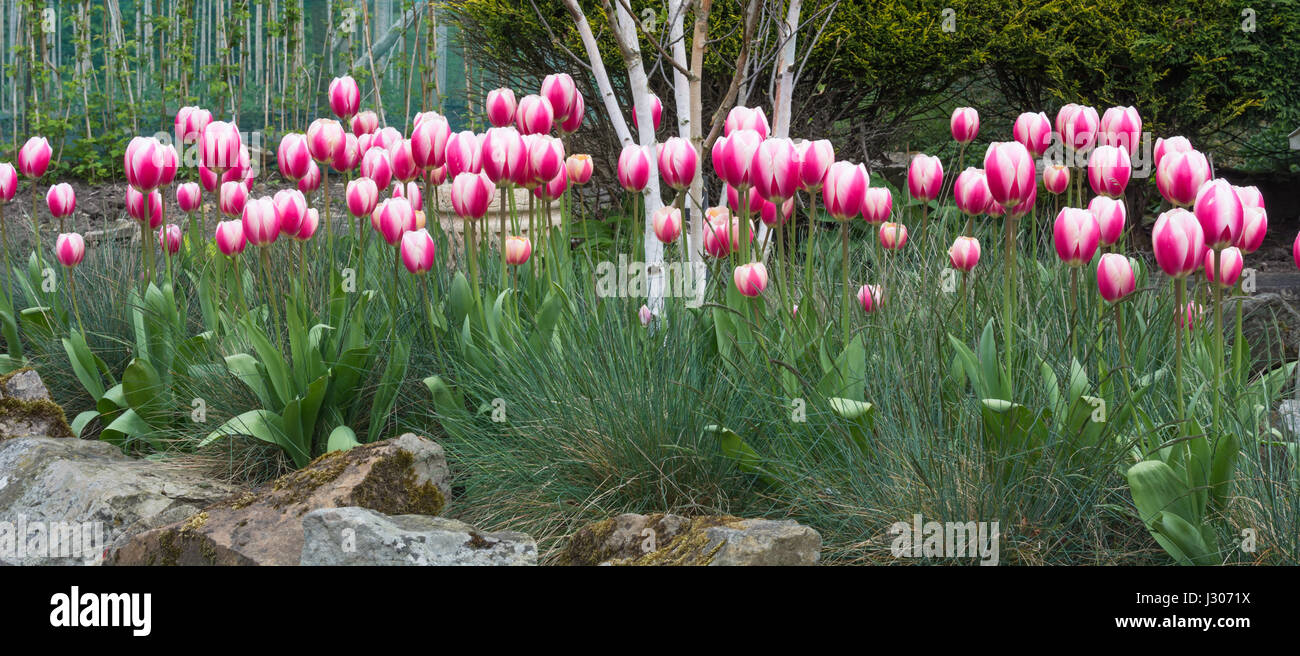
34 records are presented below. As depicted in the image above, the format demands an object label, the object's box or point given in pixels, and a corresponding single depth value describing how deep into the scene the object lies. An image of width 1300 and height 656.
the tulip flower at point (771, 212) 2.97
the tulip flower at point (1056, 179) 3.32
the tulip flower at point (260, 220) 2.97
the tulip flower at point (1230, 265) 2.44
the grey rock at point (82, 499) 2.82
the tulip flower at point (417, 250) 3.08
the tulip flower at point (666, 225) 3.11
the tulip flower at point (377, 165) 3.65
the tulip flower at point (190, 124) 3.58
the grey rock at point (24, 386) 3.63
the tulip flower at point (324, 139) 3.57
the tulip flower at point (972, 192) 2.70
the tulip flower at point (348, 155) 3.65
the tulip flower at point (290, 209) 2.99
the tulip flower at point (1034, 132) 3.27
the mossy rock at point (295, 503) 2.40
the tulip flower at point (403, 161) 3.52
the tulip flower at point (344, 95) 3.73
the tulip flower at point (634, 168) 3.13
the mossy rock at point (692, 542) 2.12
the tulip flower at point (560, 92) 3.42
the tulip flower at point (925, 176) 3.06
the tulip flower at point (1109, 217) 2.63
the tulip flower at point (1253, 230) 2.19
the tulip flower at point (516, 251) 3.34
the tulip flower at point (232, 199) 3.57
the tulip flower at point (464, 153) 3.22
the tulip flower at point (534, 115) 3.33
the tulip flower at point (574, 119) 3.49
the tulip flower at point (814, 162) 2.63
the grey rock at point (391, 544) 2.20
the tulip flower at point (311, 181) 3.79
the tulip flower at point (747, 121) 2.91
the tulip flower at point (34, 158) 3.86
